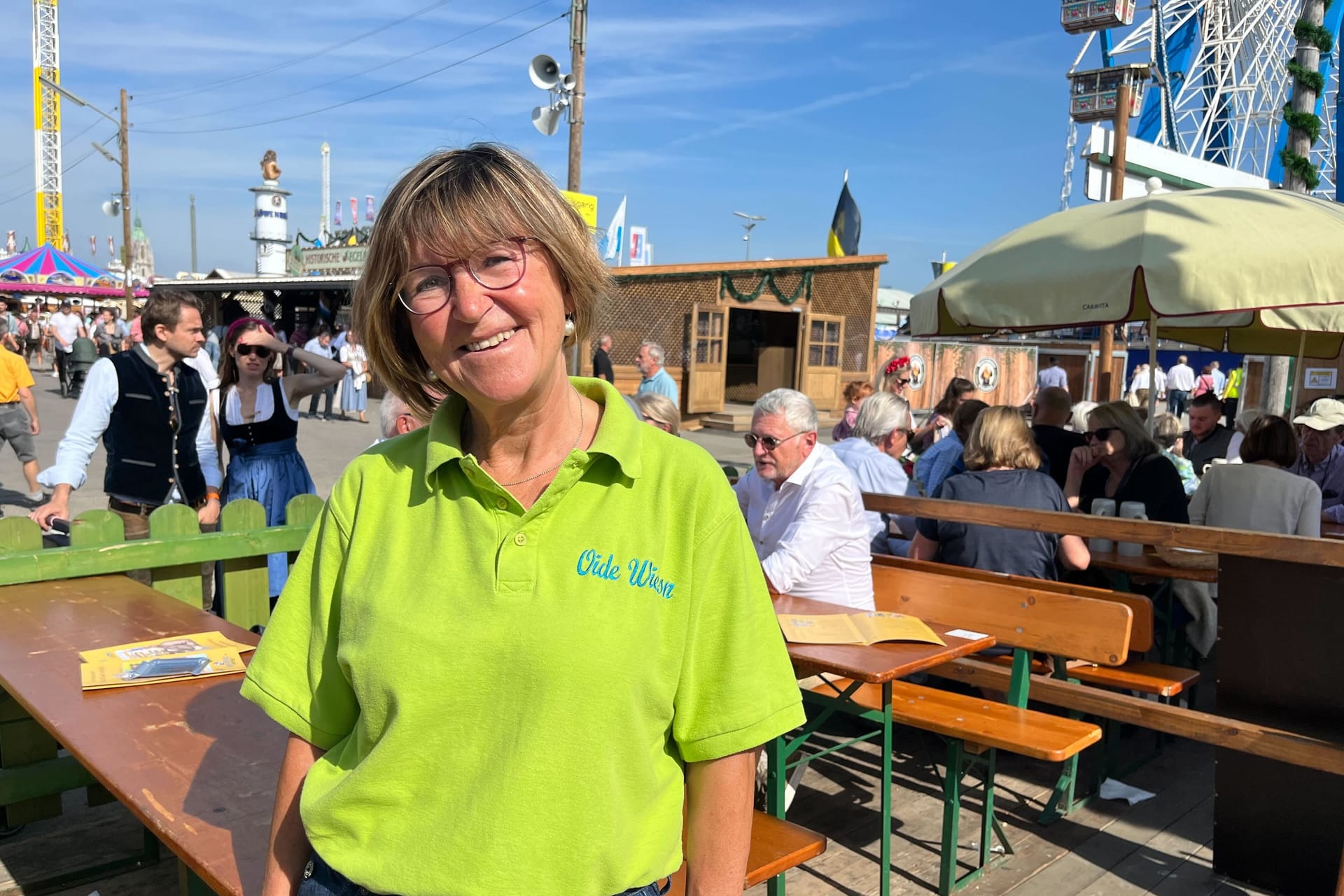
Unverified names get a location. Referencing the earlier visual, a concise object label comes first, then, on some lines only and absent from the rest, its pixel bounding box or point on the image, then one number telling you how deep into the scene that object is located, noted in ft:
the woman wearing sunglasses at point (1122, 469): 17.56
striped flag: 104.27
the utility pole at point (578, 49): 40.45
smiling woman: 3.95
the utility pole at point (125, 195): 89.45
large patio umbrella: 13.79
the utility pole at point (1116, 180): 33.46
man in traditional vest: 15.24
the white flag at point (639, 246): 156.15
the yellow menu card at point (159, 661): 8.14
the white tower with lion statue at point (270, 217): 136.56
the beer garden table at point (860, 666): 9.71
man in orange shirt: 30.45
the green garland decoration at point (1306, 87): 27.50
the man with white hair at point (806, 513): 12.50
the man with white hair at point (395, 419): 14.23
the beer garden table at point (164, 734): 5.96
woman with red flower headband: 29.01
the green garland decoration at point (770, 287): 66.54
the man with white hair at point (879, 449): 18.69
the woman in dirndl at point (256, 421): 16.01
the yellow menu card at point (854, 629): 10.74
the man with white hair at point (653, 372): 34.27
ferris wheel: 127.34
